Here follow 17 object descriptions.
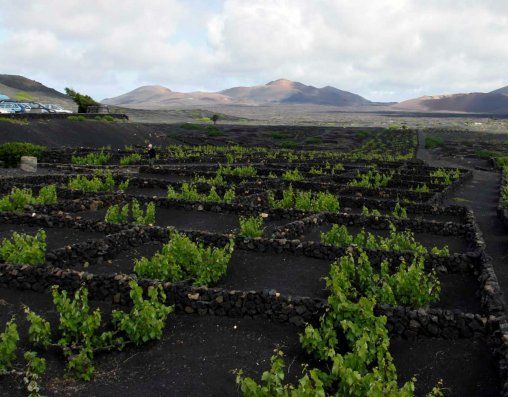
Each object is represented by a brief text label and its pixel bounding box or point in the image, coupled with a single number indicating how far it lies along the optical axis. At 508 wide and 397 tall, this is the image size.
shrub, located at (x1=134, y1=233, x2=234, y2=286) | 12.99
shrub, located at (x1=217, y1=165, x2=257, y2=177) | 35.09
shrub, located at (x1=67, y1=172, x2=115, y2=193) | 26.12
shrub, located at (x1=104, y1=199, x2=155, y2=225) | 19.05
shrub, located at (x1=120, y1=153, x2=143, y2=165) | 41.03
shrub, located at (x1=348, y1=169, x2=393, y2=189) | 31.45
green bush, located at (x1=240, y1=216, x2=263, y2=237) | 17.31
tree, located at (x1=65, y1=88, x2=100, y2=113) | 82.75
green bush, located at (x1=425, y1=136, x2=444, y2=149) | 82.17
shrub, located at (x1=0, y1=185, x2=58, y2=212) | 20.28
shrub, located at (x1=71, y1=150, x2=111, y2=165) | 40.87
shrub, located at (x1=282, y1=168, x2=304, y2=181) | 32.33
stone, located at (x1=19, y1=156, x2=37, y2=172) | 36.44
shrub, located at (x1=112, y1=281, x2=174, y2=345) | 10.22
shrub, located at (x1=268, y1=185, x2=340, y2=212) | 22.86
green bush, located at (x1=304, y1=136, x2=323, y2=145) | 82.50
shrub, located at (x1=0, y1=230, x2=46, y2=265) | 13.58
